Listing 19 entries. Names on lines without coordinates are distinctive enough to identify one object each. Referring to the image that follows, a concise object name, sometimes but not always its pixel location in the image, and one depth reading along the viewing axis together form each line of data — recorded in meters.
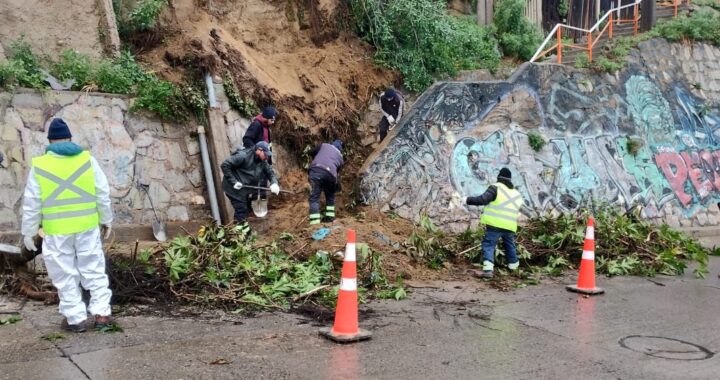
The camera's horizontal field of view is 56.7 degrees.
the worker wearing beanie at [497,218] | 8.87
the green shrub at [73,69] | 9.62
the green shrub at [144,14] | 10.84
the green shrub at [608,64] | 14.17
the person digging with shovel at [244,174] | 9.34
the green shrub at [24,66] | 8.89
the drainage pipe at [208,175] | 10.09
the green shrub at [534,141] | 12.72
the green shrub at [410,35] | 13.25
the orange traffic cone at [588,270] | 8.09
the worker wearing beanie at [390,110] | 12.21
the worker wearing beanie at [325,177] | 9.77
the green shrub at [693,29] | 15.62
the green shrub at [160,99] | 9.87
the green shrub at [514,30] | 15.81
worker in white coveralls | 5.47
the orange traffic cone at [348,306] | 5.62
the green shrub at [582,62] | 14.15
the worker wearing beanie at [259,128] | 9.91
